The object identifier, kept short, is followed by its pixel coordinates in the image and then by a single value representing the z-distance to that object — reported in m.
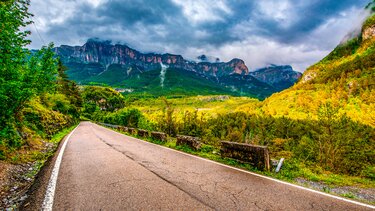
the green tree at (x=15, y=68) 6.23
